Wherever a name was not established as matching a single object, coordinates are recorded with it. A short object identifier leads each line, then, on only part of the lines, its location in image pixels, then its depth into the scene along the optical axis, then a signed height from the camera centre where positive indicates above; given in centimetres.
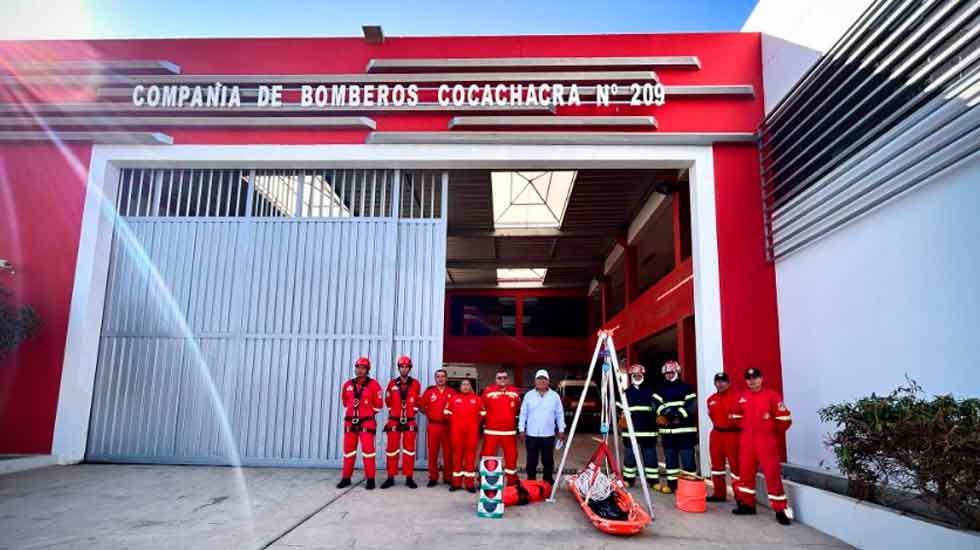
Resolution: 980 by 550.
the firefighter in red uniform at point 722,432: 764 -68
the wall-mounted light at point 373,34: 1025 +549
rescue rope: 665 -119
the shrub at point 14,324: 884 +60
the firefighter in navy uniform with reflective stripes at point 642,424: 867 -68
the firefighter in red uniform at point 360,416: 830 -60
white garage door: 978 +86
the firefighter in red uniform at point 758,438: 669 -66
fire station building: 959 +273
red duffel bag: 719 -139
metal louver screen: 566 +282
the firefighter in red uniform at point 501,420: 809 -61
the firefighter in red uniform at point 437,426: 854 -73
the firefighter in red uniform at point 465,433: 823 -79
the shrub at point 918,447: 454 -53
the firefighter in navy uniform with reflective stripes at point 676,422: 824 -62
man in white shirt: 839 -65
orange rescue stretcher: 574 -133
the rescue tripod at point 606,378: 729 -4
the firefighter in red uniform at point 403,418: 850 -63
